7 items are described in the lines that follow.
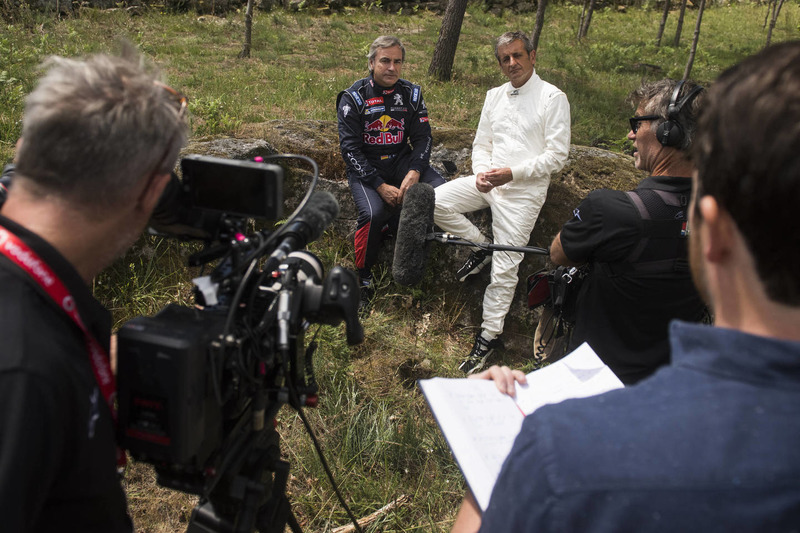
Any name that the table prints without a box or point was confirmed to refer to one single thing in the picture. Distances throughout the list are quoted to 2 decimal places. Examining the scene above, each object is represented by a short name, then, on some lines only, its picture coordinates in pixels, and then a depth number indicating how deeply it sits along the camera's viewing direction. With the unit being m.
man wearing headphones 2.35
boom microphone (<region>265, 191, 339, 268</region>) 1.54
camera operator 1.00
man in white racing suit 4.12
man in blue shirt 0.69
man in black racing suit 4.28
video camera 1.21
